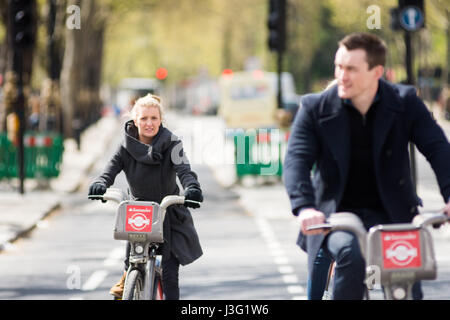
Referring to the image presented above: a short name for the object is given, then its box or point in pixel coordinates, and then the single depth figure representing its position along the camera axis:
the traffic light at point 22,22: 18.69
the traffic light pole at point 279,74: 22.33
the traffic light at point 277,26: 21.31
